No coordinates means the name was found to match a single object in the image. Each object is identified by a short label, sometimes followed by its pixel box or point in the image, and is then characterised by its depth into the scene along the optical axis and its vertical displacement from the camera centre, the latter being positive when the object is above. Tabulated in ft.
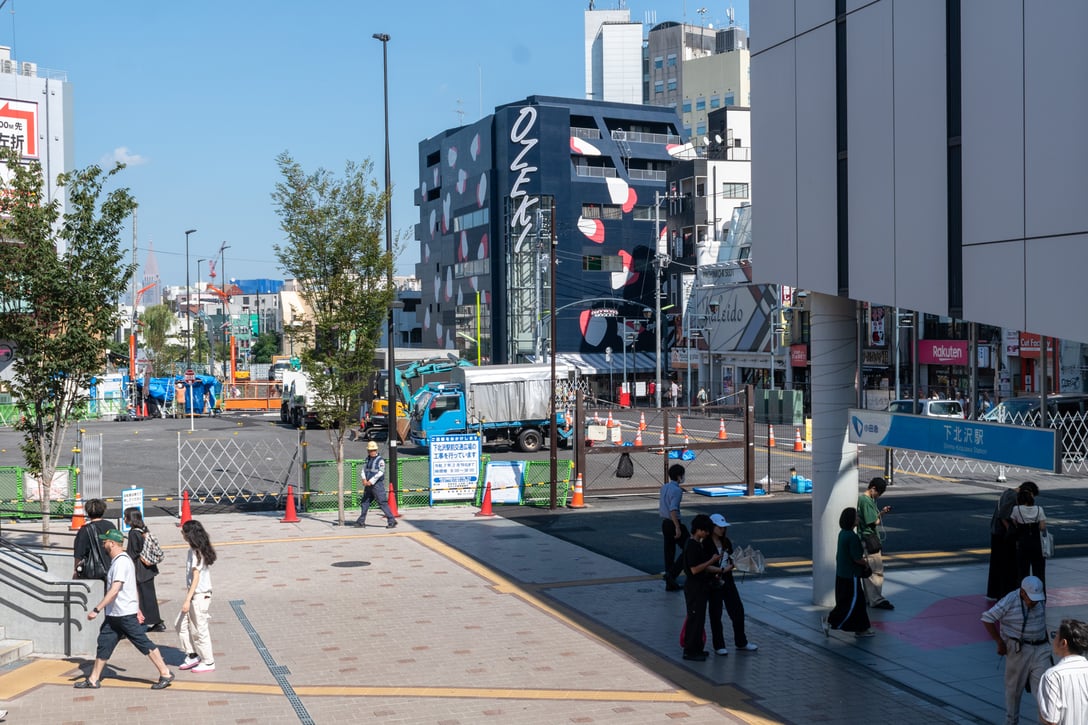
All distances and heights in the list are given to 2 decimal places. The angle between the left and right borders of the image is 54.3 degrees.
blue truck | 123.44 -3.90
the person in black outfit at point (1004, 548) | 45.60 -7.93
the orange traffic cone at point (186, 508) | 73.67 -9.00
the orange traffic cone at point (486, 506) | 77.41 -9.59
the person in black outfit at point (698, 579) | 39.34 -7.69
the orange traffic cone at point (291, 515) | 74.79 -9.72
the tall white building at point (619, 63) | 431.43 +126.73
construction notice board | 81.61 -7.13
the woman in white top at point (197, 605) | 37.17 -8.01
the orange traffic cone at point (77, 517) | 69.72 -9.04
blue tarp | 190.19 -2.15
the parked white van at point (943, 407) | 105.03 -3.83
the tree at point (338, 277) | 73.61 +7.04
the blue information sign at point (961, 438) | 33.55 -2.44
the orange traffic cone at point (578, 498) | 81.51 -9.52
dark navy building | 250.78 +38.96
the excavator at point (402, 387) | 139.85 -1.53
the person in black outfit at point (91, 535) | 40.73 -6.10
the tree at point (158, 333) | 301.55 +13.84
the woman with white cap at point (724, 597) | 40.01 -8.63
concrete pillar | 46.50 -2.28
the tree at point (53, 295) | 57.41 +4.70
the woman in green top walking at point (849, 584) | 42.04 -8.57
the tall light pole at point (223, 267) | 387.51 +41.13
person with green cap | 35.63 -8.16
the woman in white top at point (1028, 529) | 44.60 -6.77
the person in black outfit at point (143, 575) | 41.52 -7.96
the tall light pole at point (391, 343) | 77.71 +2.48
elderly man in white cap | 29.58 -7.62
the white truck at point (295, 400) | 159.94 -3.42
